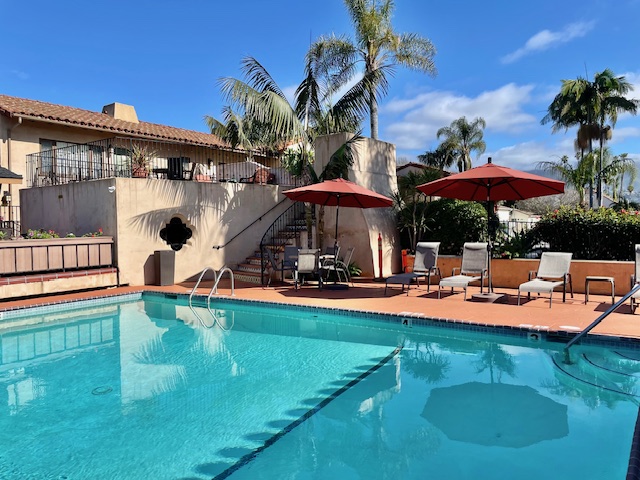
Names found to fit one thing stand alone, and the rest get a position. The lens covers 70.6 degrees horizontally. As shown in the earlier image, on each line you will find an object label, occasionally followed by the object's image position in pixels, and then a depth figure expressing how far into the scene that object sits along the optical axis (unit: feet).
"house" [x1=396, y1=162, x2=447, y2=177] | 93.45
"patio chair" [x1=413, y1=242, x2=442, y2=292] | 36.76
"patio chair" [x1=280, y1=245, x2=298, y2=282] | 41.76
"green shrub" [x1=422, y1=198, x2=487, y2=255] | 43.11
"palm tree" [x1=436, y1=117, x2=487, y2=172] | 155.94
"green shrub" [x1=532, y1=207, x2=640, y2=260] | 36.19
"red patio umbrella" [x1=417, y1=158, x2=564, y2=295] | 30.22
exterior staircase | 47.05
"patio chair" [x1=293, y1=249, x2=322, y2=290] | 38.65
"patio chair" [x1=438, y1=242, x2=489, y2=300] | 34.60
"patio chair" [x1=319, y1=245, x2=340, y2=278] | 40.45
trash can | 43.96
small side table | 29.32
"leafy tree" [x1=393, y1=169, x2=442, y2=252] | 45.85
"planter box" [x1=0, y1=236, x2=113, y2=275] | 37.01
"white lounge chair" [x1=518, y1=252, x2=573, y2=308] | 31.21
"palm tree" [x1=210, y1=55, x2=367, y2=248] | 44.57
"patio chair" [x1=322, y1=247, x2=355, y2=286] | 40.72
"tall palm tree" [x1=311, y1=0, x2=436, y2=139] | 57.47
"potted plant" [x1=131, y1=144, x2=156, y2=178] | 44.65
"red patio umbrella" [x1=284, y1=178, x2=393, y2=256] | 36.27
